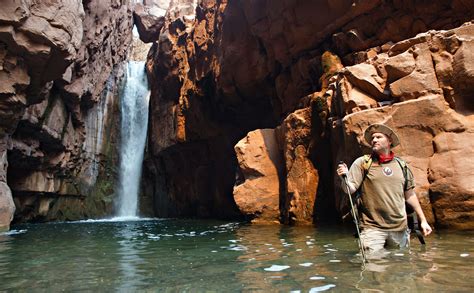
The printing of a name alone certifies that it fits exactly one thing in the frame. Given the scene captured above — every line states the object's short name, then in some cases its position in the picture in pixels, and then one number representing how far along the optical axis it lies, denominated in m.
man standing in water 5.55
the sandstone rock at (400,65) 10.91
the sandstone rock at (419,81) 10.56
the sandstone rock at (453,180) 9.12
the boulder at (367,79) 11.63
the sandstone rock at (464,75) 10.12
